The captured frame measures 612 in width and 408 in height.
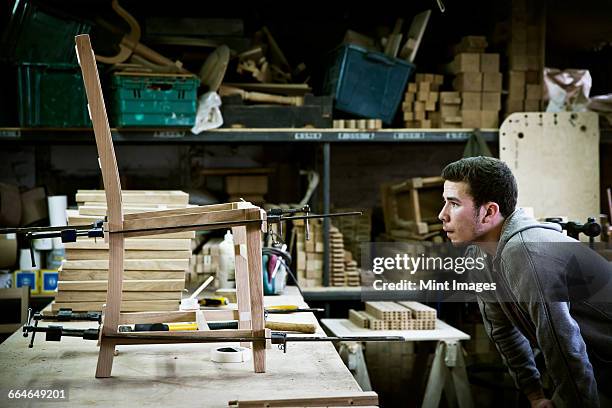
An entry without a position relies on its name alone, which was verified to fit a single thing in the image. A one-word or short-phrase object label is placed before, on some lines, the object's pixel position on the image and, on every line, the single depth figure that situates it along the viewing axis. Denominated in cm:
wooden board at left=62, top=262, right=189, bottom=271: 332
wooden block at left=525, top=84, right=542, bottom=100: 588
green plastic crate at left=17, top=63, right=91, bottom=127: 534
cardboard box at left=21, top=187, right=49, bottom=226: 568
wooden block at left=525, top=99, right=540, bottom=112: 588
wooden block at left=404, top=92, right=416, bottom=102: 591
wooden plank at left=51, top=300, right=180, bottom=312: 327
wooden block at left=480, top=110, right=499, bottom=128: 581
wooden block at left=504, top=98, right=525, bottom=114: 587
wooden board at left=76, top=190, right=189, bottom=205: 391
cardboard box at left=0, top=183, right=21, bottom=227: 549
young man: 266
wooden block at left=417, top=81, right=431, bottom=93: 590
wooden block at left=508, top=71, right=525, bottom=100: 587
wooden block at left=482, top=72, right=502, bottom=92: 583
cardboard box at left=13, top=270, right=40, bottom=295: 538
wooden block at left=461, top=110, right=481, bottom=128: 578
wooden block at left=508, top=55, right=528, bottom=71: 586
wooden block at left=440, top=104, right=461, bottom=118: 580
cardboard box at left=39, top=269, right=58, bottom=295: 542
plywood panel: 573
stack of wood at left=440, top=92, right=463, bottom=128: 579
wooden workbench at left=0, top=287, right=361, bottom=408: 226
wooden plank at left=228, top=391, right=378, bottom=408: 211
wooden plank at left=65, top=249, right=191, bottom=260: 339
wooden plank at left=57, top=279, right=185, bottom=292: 325
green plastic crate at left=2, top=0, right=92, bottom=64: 537
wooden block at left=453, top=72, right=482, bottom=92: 580
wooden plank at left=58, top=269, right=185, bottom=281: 346
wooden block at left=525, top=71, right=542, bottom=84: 591
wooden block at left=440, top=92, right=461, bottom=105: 580
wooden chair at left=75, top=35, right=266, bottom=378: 245
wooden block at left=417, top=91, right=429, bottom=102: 588
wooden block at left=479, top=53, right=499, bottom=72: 583
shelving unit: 548
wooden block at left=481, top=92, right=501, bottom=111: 582
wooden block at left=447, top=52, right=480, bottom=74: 580
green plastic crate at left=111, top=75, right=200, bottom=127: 536
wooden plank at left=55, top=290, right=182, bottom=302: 346
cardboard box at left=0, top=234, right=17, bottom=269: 536
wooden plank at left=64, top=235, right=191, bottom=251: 338
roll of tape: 271
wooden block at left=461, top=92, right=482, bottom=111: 580
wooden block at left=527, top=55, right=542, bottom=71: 588
